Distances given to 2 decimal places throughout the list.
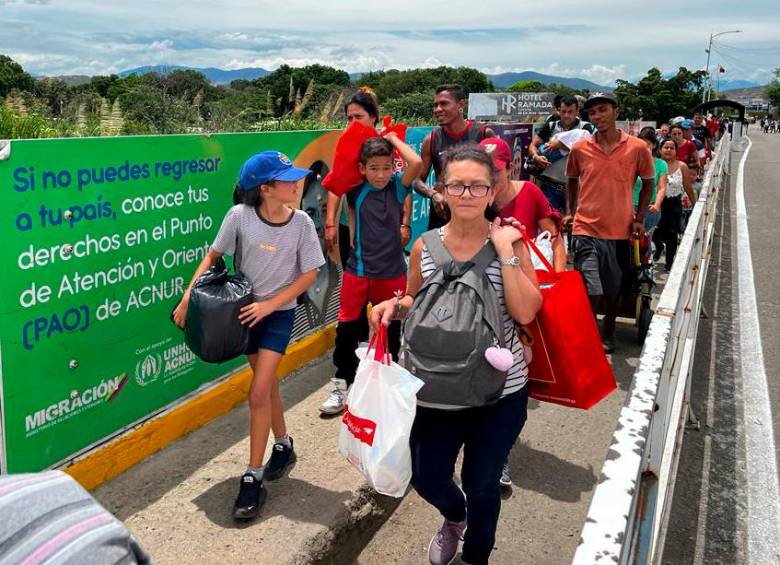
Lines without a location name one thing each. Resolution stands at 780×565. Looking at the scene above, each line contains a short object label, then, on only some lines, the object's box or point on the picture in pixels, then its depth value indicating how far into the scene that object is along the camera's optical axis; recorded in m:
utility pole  66.69
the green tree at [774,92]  133.75
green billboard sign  3.15
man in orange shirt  5.22
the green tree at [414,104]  28.06
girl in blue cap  3.33
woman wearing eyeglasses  2.52
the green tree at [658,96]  60.47
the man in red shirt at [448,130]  4.67
